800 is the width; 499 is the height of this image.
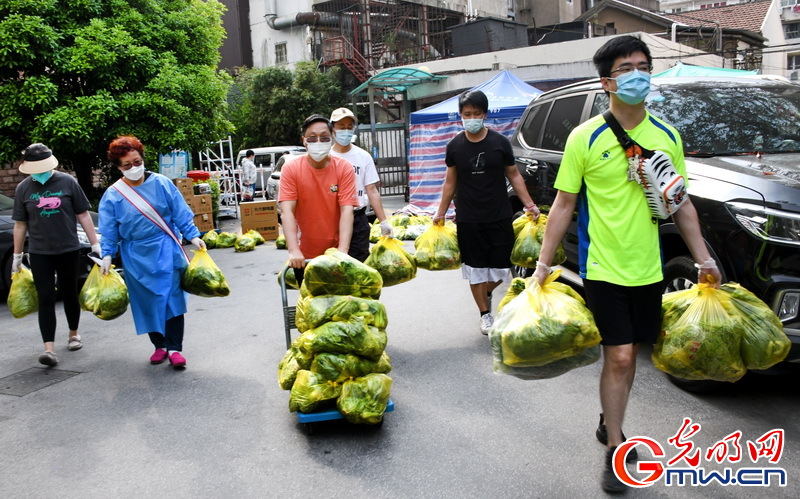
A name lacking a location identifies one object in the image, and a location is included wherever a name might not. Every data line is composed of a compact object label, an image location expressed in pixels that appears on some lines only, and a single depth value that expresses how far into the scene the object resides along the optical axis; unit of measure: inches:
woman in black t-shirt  226.1
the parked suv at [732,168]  147.3
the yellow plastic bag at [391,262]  205.6
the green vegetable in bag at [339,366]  152.4
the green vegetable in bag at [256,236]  499.8
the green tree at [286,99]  1114.7
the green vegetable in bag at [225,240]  505.0
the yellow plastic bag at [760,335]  126.3
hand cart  154.9
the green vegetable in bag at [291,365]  157.9
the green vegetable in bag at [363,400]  151.9
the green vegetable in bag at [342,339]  151.5
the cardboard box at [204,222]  532.1
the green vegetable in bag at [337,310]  154.4
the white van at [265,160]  860.0
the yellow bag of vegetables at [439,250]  221.6
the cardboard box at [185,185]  522.0
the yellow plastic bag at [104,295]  209.9
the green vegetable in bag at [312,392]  153.6
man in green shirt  123.6
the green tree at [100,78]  396.8
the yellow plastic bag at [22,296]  235.3
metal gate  753.6
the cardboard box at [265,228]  525.7
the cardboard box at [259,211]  519.5
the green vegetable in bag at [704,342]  125.2
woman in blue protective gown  208.1
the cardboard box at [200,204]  527.2
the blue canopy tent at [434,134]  560.1
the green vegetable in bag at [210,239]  505.4
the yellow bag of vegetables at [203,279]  212.4
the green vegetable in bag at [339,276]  156.2
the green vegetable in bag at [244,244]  481.1
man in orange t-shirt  181.0
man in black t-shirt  215.2
